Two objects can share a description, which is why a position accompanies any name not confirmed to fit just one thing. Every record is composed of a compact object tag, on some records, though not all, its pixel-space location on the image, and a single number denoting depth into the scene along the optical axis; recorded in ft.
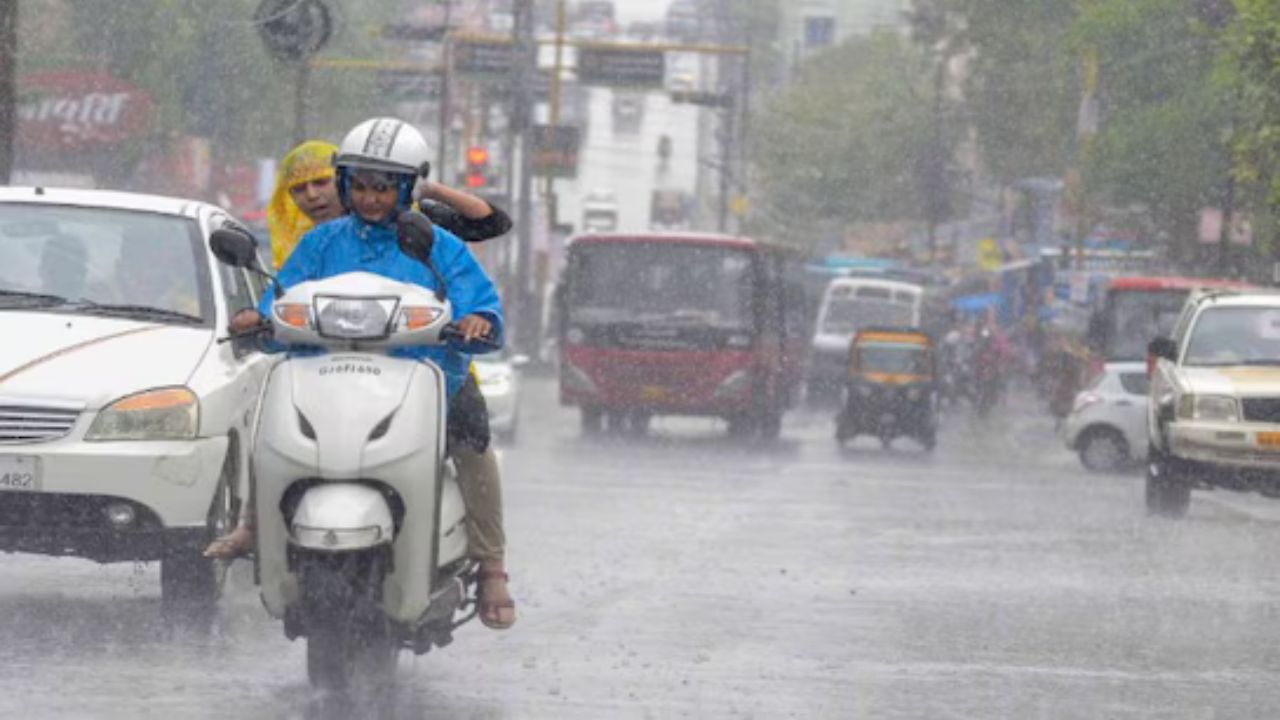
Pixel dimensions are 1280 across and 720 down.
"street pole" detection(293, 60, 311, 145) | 111.14
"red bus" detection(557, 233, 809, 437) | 121.29
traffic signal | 187.01
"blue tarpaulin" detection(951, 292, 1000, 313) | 271.90
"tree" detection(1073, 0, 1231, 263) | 150.20
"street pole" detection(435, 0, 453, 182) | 170.99
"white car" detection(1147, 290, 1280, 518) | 72.59
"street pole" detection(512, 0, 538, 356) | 186.19
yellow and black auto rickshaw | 134.41
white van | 209.56
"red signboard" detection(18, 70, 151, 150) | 143.74
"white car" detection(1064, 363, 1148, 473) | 114.93
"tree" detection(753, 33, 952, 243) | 302.86
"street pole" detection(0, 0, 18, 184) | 76.07
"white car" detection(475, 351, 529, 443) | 110.42
